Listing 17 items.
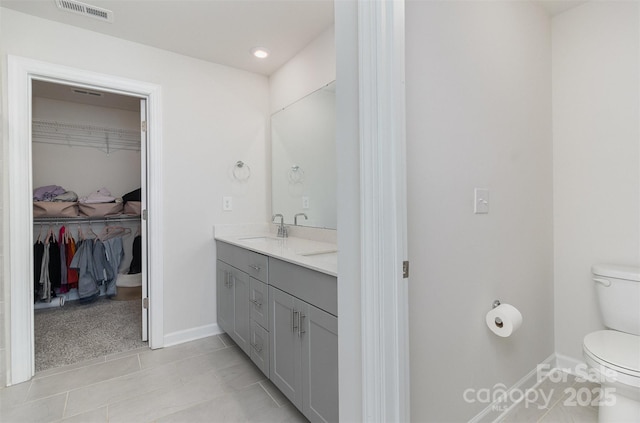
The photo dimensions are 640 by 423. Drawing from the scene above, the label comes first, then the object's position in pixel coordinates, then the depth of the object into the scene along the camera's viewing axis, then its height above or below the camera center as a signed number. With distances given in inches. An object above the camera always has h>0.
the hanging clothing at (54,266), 131.4 -22.8
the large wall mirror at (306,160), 88.2 +16.4
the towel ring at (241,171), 109.6 +14.7
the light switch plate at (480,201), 53.4 +1.5
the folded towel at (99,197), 141.2 +7.2
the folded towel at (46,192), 130.8 +9.0
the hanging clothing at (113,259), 143.6 -22.2
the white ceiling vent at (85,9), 73.8 +50.5
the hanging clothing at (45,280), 127.3 -27.8
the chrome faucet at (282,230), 104.9 -6.6
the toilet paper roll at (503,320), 52.2 -19.1
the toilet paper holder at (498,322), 53.5 -19.8
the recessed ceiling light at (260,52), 96.0 +50.8
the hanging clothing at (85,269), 134.9 -25.1
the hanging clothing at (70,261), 134.4 -21.8
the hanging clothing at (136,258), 148.3 -22.5
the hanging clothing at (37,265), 127.3 -21.6
